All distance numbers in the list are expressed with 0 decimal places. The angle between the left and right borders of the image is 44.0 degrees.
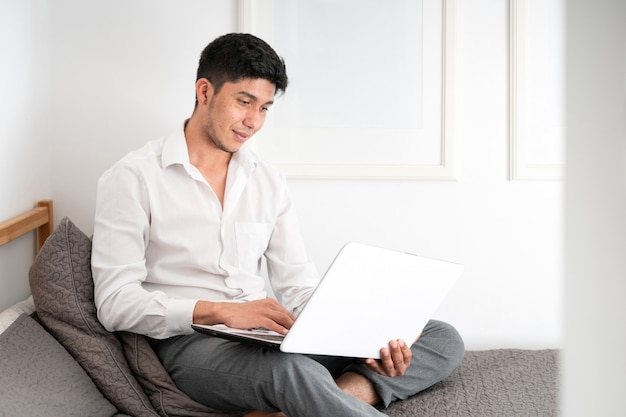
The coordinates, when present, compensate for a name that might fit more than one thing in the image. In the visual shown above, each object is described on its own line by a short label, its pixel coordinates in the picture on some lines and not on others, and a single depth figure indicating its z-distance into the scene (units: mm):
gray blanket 1693
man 1567
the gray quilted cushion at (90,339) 1582
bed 1486
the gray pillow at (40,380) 1400
